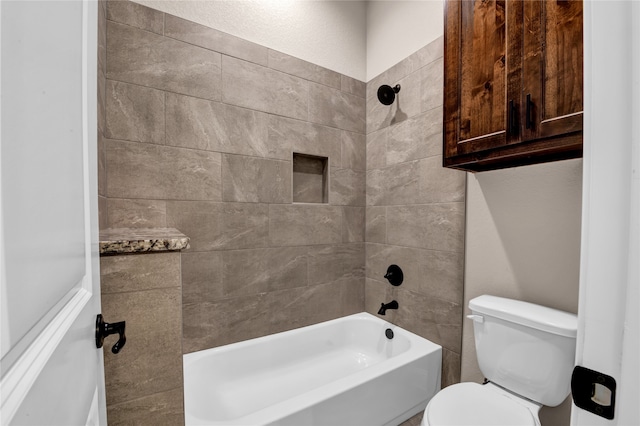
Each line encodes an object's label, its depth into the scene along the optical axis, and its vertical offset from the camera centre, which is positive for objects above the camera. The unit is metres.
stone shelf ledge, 0.85 -0.12
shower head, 2.02 +0.84
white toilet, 1.11 -0.72
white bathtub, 1.28 -1.01
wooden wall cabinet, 0.93 +0.49
